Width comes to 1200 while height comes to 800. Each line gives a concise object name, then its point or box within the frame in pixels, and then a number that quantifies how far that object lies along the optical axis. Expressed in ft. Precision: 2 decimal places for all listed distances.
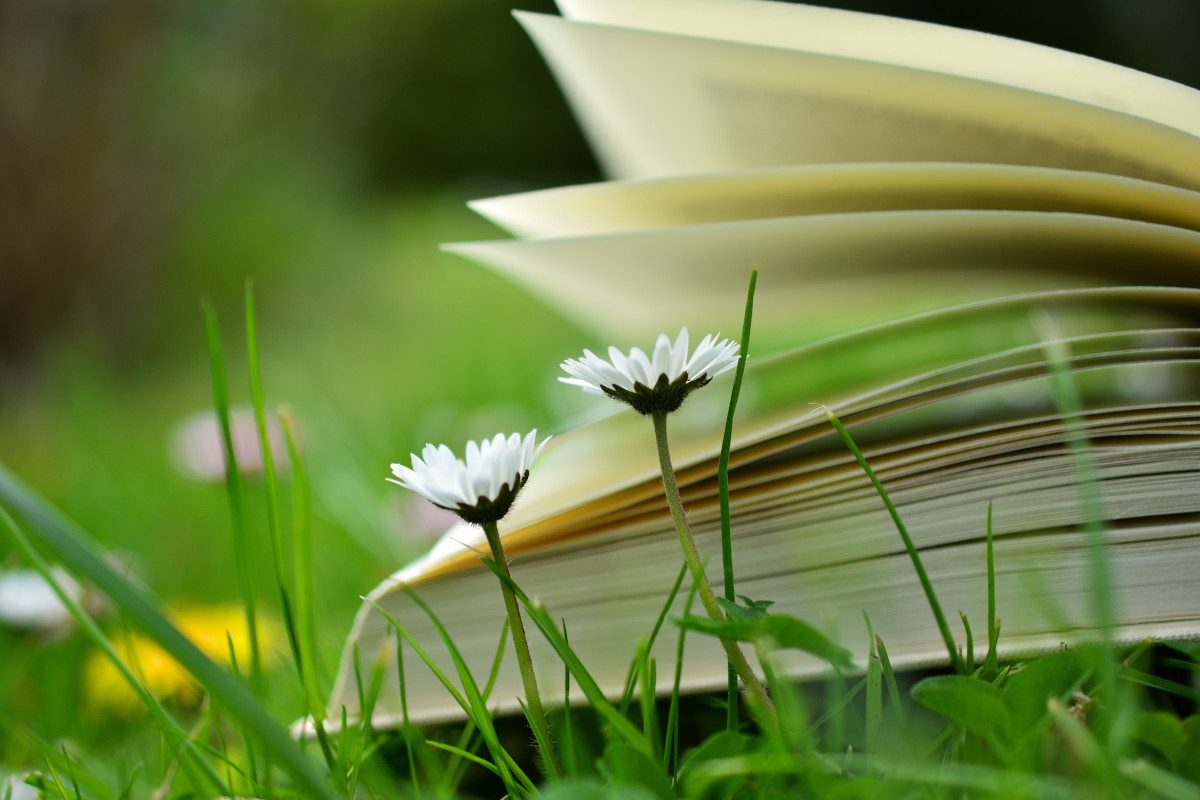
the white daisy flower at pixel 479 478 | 1.43
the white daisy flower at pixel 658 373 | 1.43
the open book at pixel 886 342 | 1.49
